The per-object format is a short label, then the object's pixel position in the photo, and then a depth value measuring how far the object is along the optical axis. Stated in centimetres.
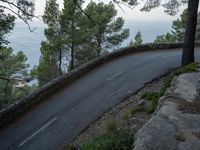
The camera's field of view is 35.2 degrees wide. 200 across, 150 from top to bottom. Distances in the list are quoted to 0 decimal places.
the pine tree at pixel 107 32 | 3531
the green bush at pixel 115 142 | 605
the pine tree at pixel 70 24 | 2942
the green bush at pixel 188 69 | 1039
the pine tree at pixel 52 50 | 2966
